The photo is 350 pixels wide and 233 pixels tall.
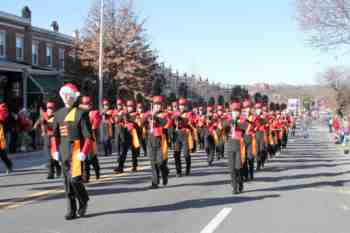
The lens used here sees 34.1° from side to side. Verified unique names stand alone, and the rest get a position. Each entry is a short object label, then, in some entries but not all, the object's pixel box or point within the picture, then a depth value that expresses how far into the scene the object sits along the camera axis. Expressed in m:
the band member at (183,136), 15.12
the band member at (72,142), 8.84
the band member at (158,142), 12.58
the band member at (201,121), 20.38
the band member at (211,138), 18.89
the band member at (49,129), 14.41
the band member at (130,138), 15.73
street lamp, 31.95
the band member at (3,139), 14.78
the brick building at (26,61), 34.66
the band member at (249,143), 13.73
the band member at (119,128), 15.94
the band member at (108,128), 19.09
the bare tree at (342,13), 19.02
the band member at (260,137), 16.81
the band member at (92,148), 13.98
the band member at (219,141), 19.88
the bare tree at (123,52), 38.91
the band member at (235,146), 11.78
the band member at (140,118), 16.19
